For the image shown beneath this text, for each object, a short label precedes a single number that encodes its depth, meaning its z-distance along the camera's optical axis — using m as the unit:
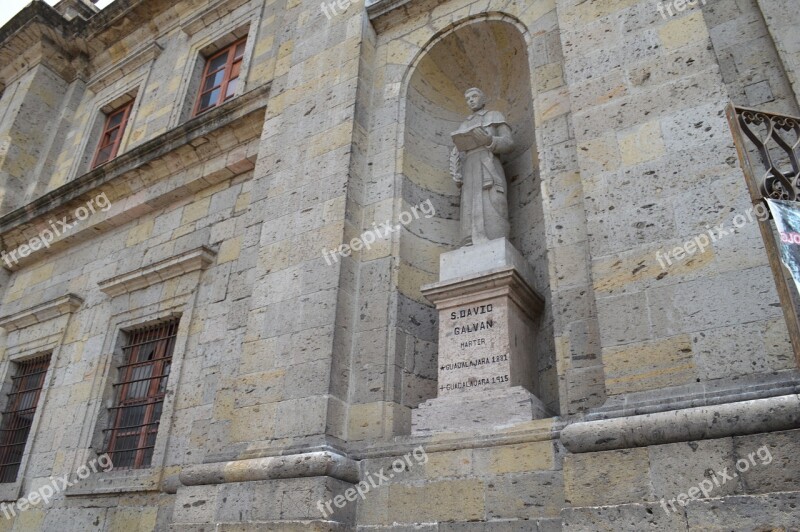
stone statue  5.73
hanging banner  2.66
